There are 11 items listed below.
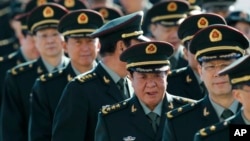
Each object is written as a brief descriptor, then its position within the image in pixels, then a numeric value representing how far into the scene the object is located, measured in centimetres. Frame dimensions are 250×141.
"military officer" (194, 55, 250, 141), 1055
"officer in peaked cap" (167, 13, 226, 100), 1320
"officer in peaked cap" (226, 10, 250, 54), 1673
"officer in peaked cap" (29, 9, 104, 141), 1320
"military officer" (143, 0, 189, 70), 1522
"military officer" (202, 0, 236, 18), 1708
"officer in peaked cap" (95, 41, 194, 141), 1171
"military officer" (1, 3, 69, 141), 1416
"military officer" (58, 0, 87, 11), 1634
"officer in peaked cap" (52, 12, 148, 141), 1241
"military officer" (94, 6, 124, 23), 1664
